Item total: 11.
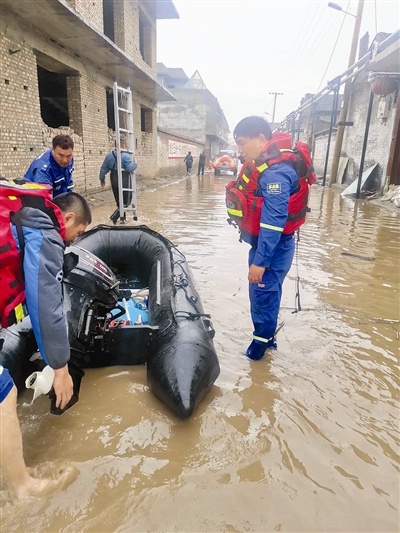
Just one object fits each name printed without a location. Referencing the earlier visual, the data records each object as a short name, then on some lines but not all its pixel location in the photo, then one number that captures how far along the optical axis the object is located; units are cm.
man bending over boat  142
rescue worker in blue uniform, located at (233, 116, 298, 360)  239
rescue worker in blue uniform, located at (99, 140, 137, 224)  726
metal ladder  695
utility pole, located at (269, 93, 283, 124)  6038
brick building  721
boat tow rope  365
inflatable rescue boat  213
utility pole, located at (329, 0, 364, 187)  1606
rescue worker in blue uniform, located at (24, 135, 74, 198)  362
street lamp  1675
